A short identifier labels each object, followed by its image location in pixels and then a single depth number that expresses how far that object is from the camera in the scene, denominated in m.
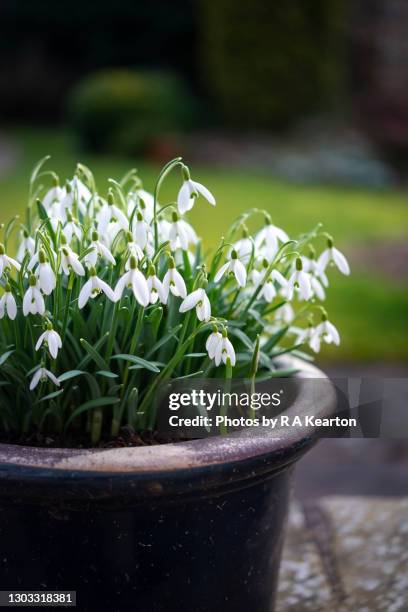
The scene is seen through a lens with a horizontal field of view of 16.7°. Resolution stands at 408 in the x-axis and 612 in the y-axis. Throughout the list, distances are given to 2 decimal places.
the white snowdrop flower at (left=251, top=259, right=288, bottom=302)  0.85
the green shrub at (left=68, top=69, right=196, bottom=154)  4.07
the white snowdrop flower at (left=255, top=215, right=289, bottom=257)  0.90
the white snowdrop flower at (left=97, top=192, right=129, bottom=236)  0.84
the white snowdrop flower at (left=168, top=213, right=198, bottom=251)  0.85
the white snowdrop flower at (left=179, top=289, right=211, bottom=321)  0.80
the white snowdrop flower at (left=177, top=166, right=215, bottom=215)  0.82
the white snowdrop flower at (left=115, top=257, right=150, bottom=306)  0.78
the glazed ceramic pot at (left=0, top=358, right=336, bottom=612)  0.78
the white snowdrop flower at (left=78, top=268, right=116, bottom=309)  0.79
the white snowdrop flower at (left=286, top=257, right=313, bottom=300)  0.85
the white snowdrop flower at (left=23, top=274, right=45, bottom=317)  0.80
